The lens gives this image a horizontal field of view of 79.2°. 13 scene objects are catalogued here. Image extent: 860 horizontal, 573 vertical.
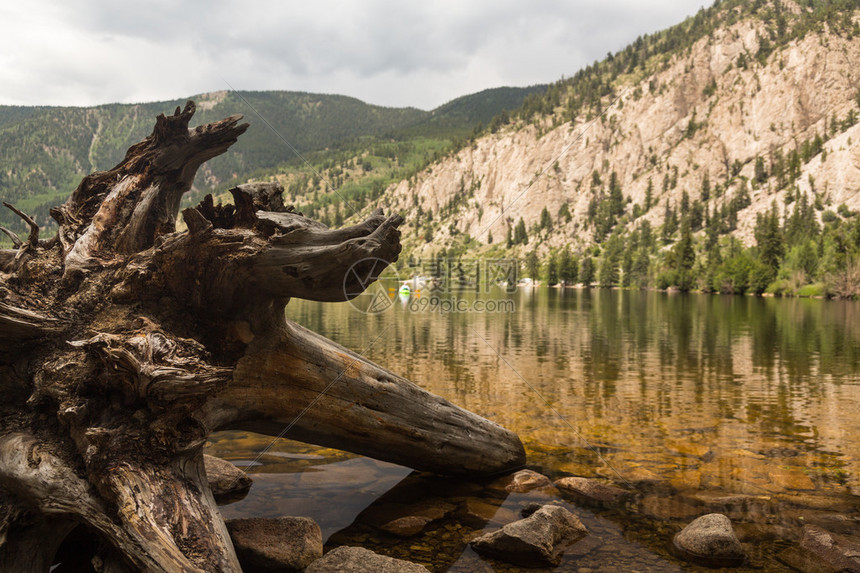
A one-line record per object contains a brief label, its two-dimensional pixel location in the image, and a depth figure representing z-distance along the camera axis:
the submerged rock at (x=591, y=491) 6.47
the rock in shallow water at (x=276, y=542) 4.87
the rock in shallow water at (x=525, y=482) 6.88
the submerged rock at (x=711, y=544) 4.95
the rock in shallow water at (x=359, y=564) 4.49
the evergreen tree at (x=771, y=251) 84.63
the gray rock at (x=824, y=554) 4.78
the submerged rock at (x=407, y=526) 5.70
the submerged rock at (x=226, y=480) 6.49
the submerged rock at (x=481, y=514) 5.96
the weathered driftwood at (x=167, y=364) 3.75
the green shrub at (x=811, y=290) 75.62
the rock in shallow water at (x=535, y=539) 5.00
